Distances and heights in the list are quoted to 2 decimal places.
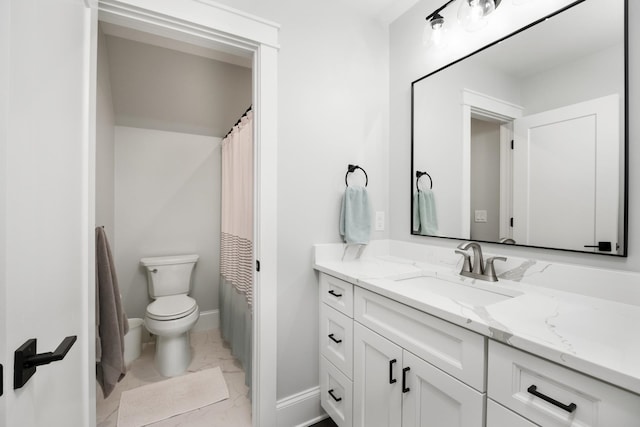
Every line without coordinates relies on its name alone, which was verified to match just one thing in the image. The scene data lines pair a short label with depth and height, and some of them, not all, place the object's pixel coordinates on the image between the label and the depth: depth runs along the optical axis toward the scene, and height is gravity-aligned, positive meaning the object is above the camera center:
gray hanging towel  1.44 -0.59
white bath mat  1.66 -1.22
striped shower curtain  1.88 -0.26
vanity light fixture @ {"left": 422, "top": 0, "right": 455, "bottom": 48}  1.46 +1.00
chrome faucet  1.24 -0.25
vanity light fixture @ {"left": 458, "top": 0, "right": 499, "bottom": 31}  1.27 +0.95
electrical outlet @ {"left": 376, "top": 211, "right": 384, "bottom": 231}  1.87 -0.06
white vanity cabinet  0.84 -0.58
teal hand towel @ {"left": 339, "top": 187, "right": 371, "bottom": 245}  1.66 -0.03
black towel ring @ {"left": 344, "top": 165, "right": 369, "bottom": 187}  1.74 +0.27
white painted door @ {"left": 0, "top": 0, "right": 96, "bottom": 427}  0.50 +0.01
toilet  2.03 -0.78
